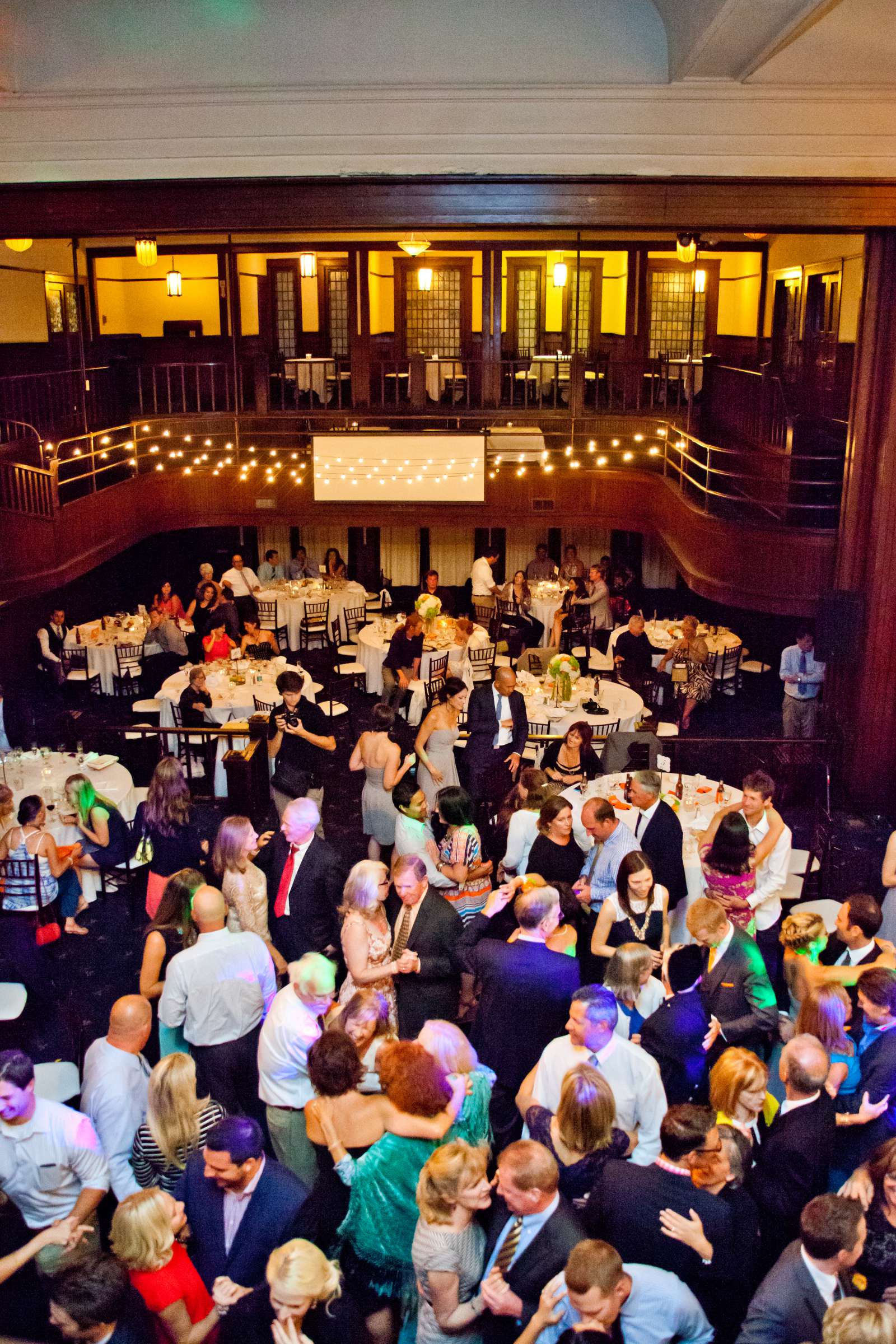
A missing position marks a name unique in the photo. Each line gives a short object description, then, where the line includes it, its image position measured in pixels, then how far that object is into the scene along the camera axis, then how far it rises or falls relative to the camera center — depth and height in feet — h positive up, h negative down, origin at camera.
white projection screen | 48.44 -5.82
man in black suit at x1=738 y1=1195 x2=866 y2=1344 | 10.84 -8.42
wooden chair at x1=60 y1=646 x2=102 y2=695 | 39.58 -11.12
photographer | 24.13 -8.58
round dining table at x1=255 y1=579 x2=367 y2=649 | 46.09 -10.35
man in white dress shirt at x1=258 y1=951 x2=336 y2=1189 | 14.37 -8.34
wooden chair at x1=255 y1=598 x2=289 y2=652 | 46.09 -10.91
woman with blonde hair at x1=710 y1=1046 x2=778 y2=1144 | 13.37 -8.23
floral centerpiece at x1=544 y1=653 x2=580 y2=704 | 30.73 -8.78
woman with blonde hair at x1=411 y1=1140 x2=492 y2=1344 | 11.18 -8.42
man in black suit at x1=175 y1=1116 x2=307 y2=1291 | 11.69 -8.43
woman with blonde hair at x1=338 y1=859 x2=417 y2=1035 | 15.83 -7.84
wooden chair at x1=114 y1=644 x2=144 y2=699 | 38.96 -11.21
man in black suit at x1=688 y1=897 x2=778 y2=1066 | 15.58 -8.34
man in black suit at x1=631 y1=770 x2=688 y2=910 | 19.38 -7.97
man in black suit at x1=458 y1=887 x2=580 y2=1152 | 14.94 -8.09
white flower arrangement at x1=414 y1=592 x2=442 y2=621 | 39.06 -9.05
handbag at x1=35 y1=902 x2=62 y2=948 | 21.80 -10.66
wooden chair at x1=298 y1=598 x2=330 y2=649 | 44.50 -10.92
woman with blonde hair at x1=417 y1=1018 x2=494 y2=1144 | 13.12 -7.94
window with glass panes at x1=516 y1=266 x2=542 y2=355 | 60.64 +0.47
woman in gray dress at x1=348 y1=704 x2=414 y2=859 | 23.16 -8.48
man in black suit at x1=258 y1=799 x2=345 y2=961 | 18.43 -8.37
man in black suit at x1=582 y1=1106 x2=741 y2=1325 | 11.53 -8.28
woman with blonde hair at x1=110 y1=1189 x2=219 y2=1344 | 11.04 -8.49
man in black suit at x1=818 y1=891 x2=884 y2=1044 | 16.58 -8.12
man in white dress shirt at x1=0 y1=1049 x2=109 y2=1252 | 12.94 -8.70
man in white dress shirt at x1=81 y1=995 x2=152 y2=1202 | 13.83 -8.50
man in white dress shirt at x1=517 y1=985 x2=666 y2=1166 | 13.21 -7.91
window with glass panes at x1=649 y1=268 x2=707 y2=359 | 60.90 +0.08
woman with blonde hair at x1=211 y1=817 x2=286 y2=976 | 18.10 -8.07
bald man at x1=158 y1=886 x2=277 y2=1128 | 15.67 -8.56
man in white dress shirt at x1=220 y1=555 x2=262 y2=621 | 45.68 -9.57
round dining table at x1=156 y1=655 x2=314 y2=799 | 32.91 -9.98
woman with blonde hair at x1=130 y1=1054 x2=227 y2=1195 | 13.05 -8.39
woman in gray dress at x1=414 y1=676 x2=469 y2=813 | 25.31 -8.62
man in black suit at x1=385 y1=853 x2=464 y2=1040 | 16.34 -8.17
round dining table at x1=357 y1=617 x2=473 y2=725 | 37.88 -10.48
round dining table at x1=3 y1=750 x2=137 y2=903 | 24.91 -9.76
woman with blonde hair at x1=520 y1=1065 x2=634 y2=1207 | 12.30 -8.04
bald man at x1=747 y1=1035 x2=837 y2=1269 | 12.75 -8.55
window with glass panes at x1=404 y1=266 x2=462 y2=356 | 60.85 +0.12
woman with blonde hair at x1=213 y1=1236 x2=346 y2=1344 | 10.47 -8.48
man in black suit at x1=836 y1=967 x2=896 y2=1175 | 14.25 -8.83
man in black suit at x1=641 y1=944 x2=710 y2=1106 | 14.60 -8.45
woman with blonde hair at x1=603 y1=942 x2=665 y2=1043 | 14.73 -7.74
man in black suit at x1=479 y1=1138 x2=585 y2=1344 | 11.05 -8.26
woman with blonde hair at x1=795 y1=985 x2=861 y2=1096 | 14.47 -8.20
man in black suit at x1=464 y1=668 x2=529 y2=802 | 25.91 -8.85
